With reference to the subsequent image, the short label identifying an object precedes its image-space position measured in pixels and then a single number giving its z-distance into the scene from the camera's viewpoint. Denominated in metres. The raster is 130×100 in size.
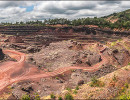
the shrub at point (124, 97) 11.80
